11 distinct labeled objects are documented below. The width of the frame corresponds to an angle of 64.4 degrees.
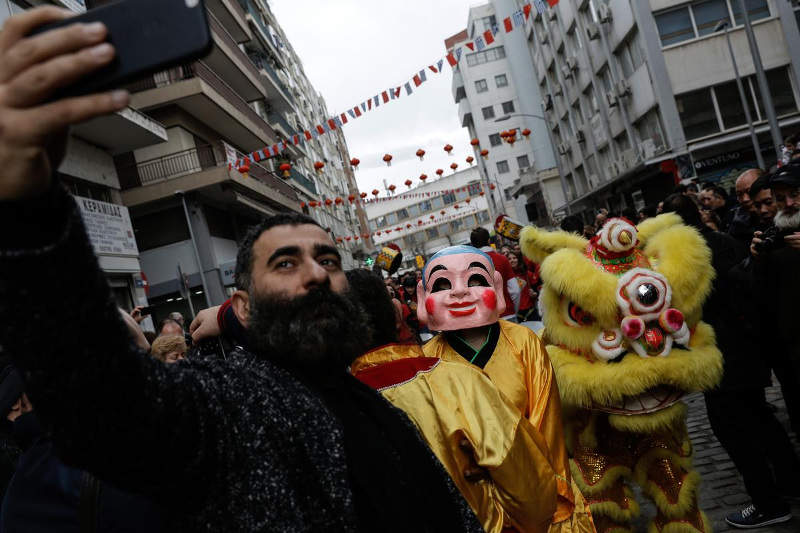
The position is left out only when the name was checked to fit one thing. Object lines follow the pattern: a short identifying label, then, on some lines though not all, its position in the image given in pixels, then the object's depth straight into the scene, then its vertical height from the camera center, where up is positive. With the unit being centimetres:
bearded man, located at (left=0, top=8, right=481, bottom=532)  88 -11
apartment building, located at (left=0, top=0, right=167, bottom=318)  1411 +408
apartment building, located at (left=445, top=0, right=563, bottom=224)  4612 +1143
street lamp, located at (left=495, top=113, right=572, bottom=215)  3219 +253
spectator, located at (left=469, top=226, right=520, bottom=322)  581 -21
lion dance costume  355 -81
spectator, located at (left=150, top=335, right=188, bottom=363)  406 -9
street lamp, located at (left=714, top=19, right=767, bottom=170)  1642 +211
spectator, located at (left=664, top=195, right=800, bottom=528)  380 -140
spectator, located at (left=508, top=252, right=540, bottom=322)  725 -55
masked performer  315 -44
